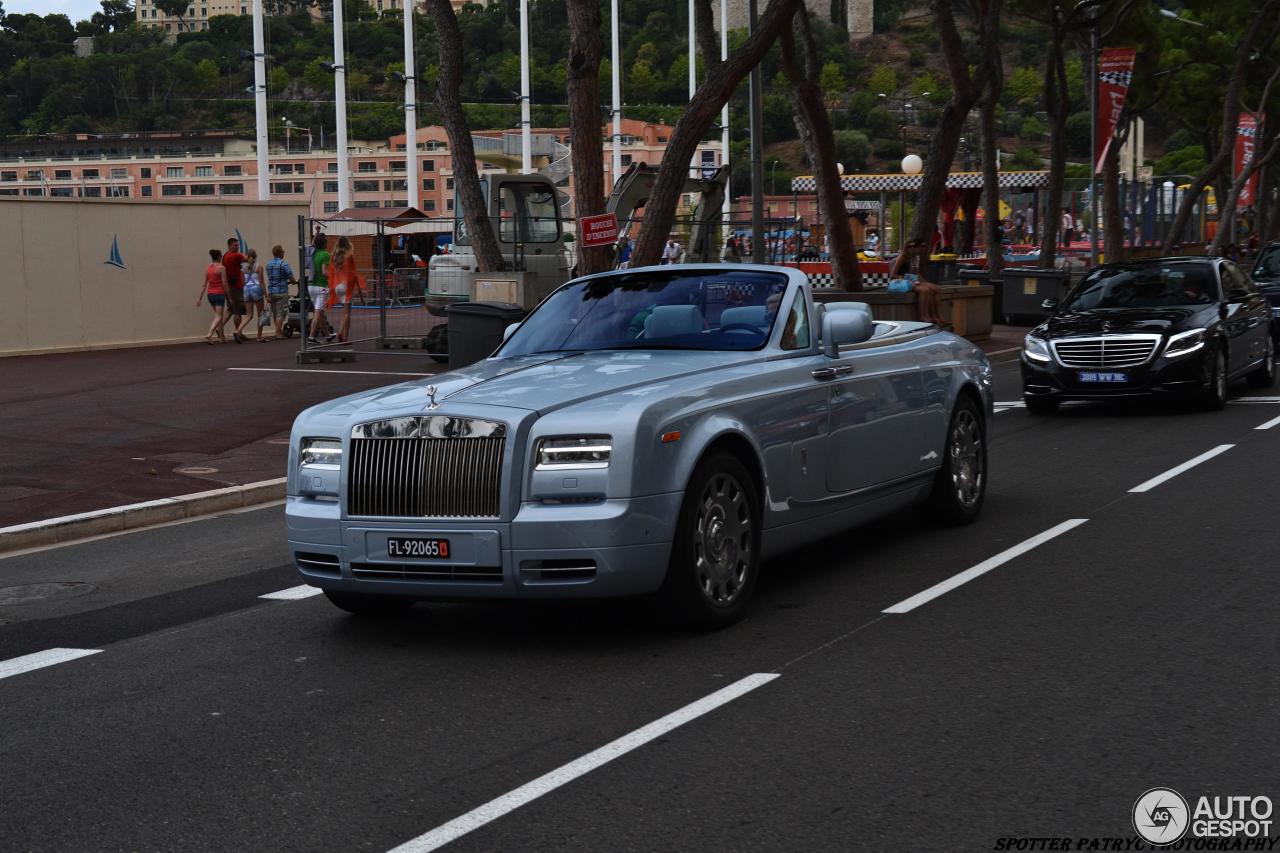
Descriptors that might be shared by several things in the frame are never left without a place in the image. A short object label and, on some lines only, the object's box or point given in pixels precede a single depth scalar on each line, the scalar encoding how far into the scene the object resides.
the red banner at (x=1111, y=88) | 34.34
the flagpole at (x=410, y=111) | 67.62
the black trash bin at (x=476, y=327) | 18.88
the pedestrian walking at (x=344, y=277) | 27.33
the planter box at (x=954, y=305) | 26.17
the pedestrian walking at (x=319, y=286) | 27.81
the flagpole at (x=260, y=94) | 56.94
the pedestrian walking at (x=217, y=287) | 30.03
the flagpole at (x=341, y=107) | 62.66
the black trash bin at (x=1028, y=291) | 35.09
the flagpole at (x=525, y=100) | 68.31
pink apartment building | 133.62
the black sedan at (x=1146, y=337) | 16.80
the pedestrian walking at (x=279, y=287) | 32.16
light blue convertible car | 6.89
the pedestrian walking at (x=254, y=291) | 31.27
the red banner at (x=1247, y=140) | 43.66
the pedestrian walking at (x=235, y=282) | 29.88
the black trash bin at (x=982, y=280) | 36.50
